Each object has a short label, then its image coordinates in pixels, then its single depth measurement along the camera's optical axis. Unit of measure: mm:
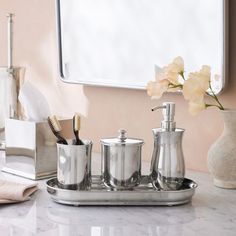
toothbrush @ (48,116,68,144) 2085
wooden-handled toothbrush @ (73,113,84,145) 2069
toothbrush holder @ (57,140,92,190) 2019
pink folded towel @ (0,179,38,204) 2000
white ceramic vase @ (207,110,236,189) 2095
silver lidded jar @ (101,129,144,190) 2019
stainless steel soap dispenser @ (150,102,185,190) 2027
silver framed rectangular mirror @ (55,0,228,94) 2151
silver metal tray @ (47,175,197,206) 1984
